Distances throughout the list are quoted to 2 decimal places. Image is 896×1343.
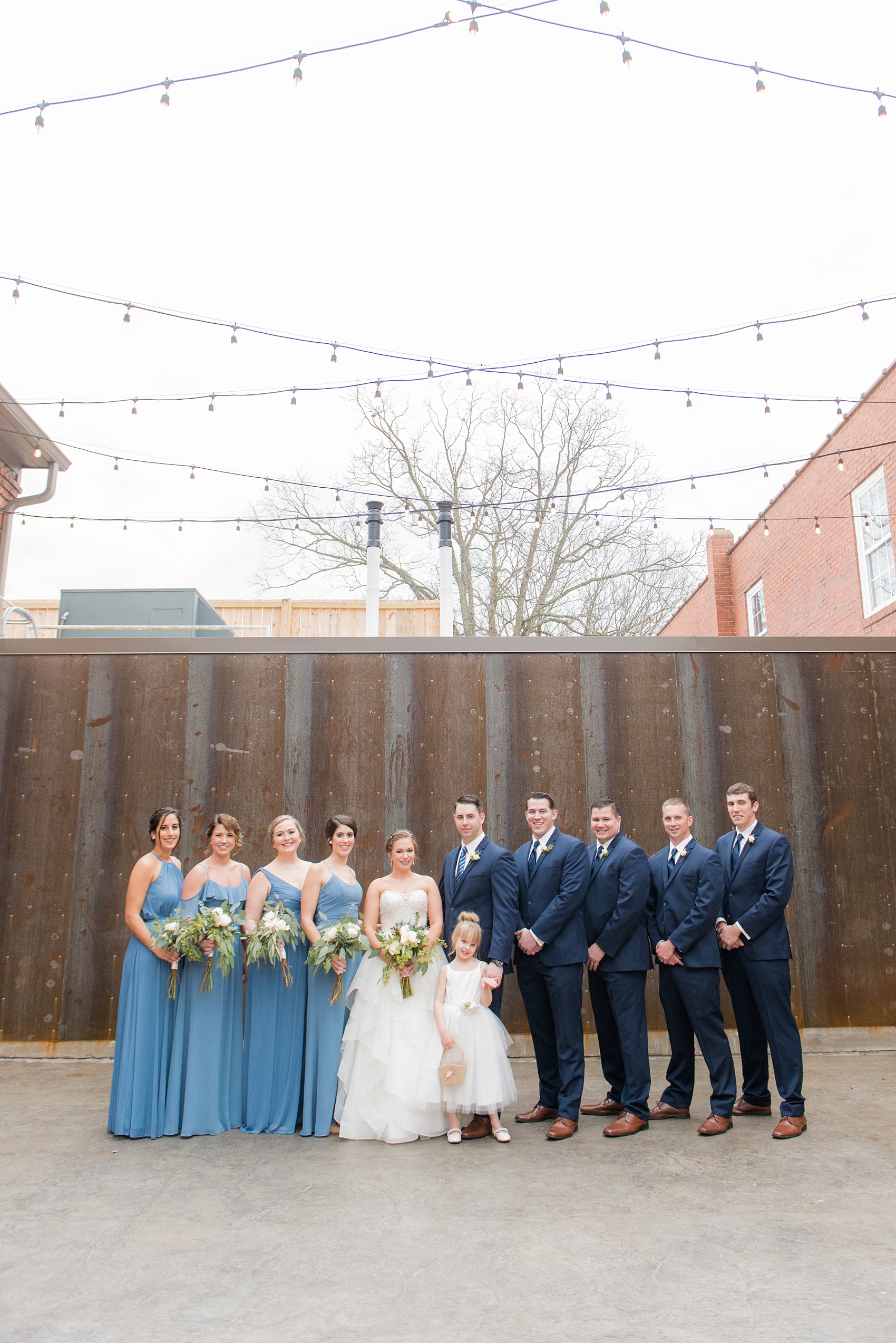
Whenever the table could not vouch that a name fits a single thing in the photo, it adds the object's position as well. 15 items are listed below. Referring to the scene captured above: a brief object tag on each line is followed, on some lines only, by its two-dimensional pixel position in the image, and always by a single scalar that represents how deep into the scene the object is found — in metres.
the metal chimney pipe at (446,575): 10.16
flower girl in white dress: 4.48
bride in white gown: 4.55
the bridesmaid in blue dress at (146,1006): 4.61
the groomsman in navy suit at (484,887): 4.70
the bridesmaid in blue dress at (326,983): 4.67
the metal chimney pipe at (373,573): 10.02
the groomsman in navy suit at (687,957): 4.66
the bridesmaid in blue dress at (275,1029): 4.71
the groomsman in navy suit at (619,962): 4.65
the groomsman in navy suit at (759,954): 4.59
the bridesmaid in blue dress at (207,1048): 4.66
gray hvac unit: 10.48
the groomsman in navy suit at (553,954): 4.65
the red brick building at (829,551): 12.89
